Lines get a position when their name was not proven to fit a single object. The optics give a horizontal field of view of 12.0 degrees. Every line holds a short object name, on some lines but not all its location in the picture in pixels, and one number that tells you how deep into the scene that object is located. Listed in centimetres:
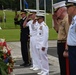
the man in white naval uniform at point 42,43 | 1009
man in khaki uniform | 770
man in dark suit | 1238
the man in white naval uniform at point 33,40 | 1122
